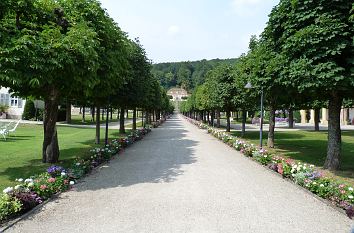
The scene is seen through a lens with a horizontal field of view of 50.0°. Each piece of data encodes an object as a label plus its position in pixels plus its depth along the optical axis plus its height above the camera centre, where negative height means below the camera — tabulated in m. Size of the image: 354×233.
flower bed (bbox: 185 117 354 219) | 7.59 -1.72
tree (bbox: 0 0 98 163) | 8.95 +1.52
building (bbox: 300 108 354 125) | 59.33 -0.96
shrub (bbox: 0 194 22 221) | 6.42 -1.67
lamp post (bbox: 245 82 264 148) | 17.74 +1.18
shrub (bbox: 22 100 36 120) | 45.03 -0.16
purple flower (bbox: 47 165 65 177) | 9.31 -1.51
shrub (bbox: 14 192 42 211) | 7.00 -1.69
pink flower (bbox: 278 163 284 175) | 11.38 -1.76
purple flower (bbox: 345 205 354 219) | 6.88 -1.83
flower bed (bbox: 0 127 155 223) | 6.63 -1.64
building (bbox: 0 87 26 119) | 48.59 +0.67
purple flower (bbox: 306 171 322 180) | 9.48 -1.64
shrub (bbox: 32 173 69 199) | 7.88 -1.65
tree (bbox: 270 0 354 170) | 10.77 +1.76
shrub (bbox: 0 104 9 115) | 46.63 +0.27
